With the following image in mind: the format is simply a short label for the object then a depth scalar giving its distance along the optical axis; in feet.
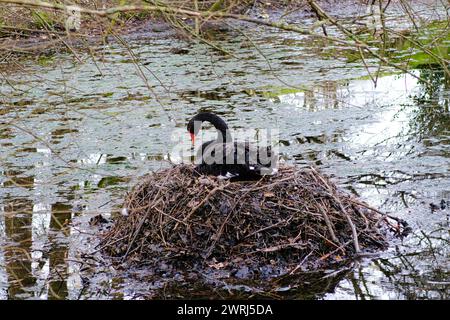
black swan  20.53
